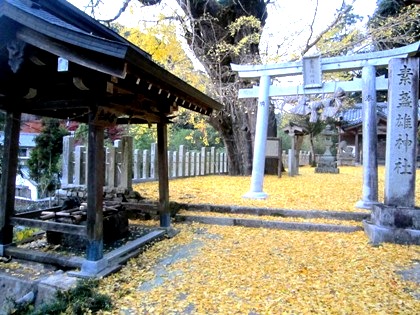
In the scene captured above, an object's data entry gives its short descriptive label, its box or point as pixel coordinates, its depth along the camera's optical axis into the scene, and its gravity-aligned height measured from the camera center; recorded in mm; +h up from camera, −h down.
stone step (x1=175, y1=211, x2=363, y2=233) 5273 -1088
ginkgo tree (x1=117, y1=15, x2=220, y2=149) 9008 +3435
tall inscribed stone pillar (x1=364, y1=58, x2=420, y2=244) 4496 +3
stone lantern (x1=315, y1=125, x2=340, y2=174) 14938 -79
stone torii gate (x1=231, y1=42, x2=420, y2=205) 6250 +1789
